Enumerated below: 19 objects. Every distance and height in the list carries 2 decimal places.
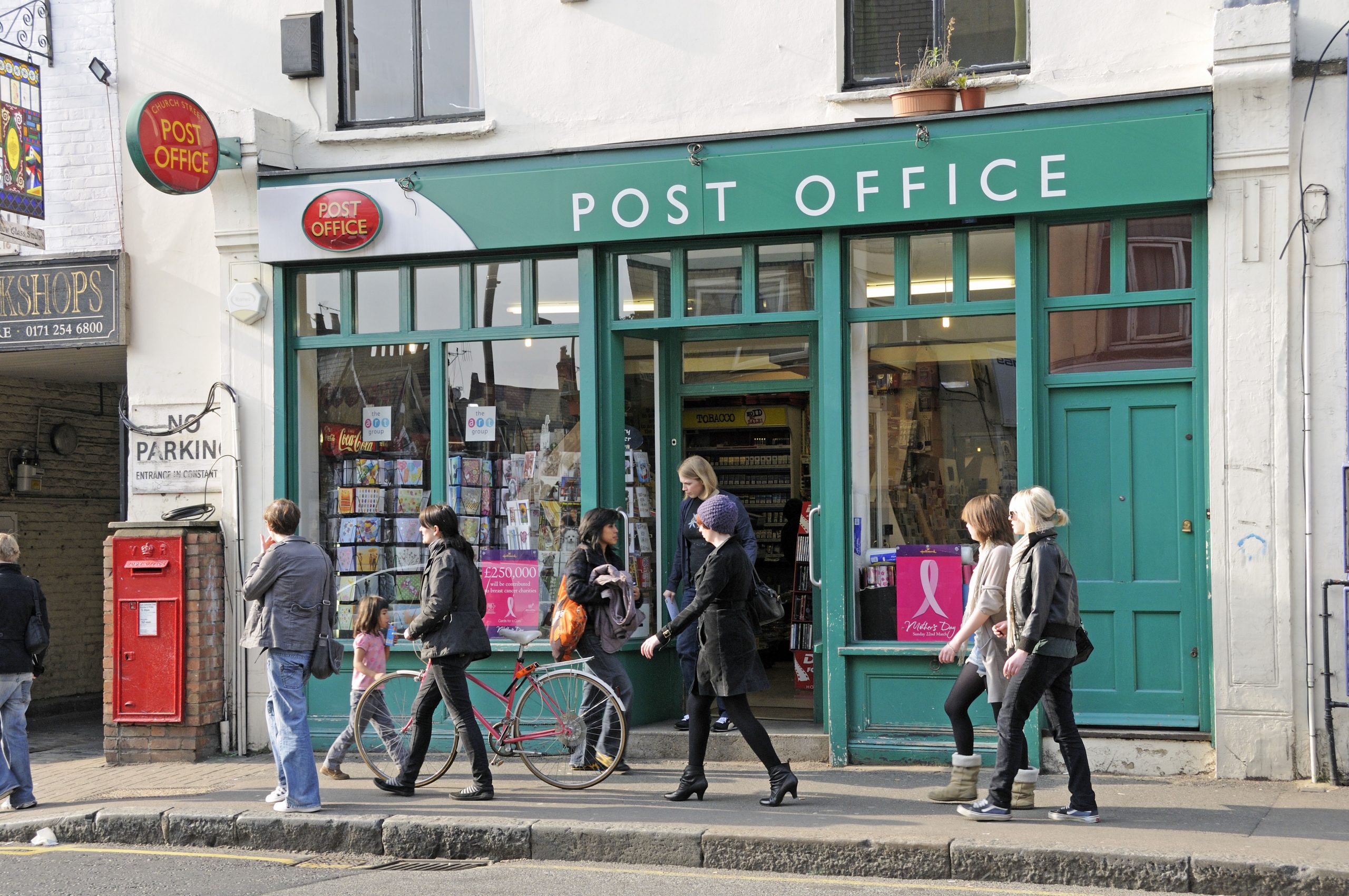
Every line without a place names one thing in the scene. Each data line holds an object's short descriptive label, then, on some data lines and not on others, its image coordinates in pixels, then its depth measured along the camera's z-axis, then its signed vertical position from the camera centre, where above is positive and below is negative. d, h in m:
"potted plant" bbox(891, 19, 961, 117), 8.77 +2.45
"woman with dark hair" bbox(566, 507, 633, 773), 8.48 -1.02
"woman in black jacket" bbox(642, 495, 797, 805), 7.56 -0.89
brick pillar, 9.79 -1.39
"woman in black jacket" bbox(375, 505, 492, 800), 7.99 -0.88
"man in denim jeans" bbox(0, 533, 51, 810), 8.31 -1.23
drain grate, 7.02 -2.01
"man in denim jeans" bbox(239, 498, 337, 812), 7.75 -0.88
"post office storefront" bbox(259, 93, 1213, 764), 8.50 +0.83
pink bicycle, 8.48 -1.54
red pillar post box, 9.77 -1.09
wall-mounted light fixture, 10.44 +3.16
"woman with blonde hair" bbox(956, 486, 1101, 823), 6.94 -0.90
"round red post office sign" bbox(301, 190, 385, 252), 9.80 +1.86
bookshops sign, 10.36 +1.36
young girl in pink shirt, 8.90 -1.17
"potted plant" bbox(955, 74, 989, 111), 8.77 +2.42
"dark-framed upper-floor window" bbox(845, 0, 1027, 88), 9.02 +2.94
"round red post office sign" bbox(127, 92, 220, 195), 9.23 +2.35
